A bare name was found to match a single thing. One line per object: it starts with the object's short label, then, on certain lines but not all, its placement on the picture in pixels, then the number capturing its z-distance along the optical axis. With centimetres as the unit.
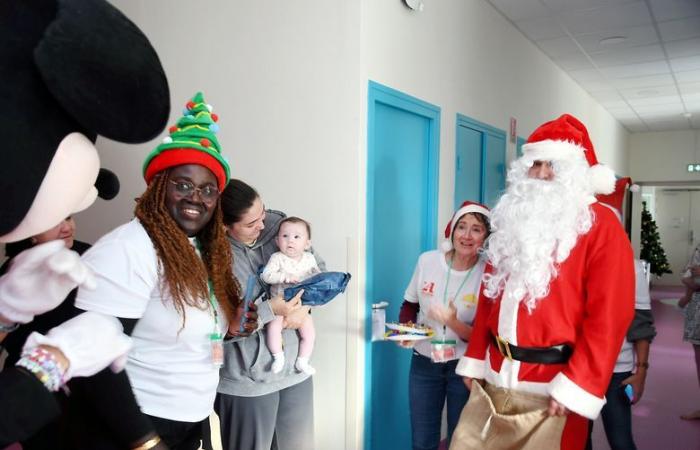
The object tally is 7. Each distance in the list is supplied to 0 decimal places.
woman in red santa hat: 247
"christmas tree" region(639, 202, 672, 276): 1191
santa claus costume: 188
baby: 221
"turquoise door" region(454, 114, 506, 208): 395
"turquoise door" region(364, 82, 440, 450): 304
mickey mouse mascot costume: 80
